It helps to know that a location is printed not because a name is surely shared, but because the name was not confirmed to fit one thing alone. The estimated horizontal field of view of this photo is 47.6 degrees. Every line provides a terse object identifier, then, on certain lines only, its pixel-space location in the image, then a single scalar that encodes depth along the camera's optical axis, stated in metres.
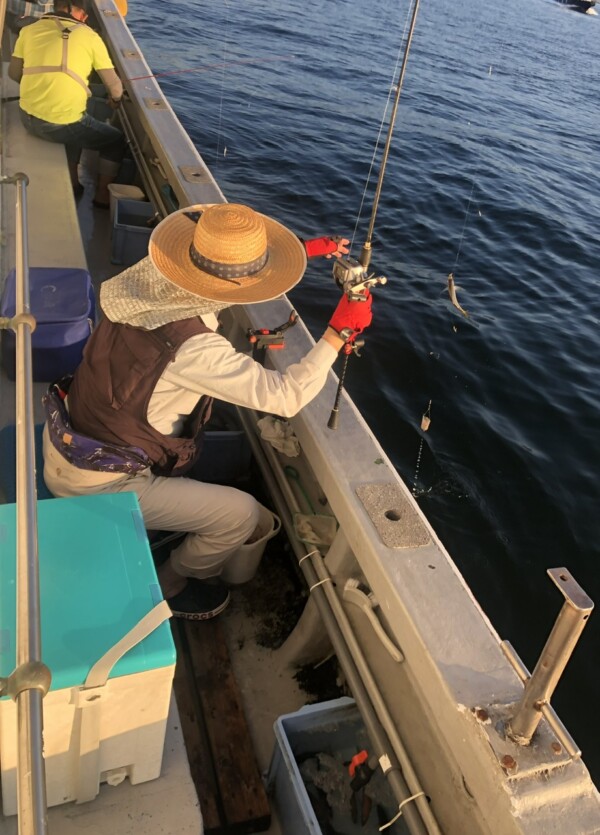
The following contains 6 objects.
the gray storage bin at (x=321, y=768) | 2.34
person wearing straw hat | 2.40
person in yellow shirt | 5.49
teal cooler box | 1.70
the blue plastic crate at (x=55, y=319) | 3.37
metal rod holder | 1.41
